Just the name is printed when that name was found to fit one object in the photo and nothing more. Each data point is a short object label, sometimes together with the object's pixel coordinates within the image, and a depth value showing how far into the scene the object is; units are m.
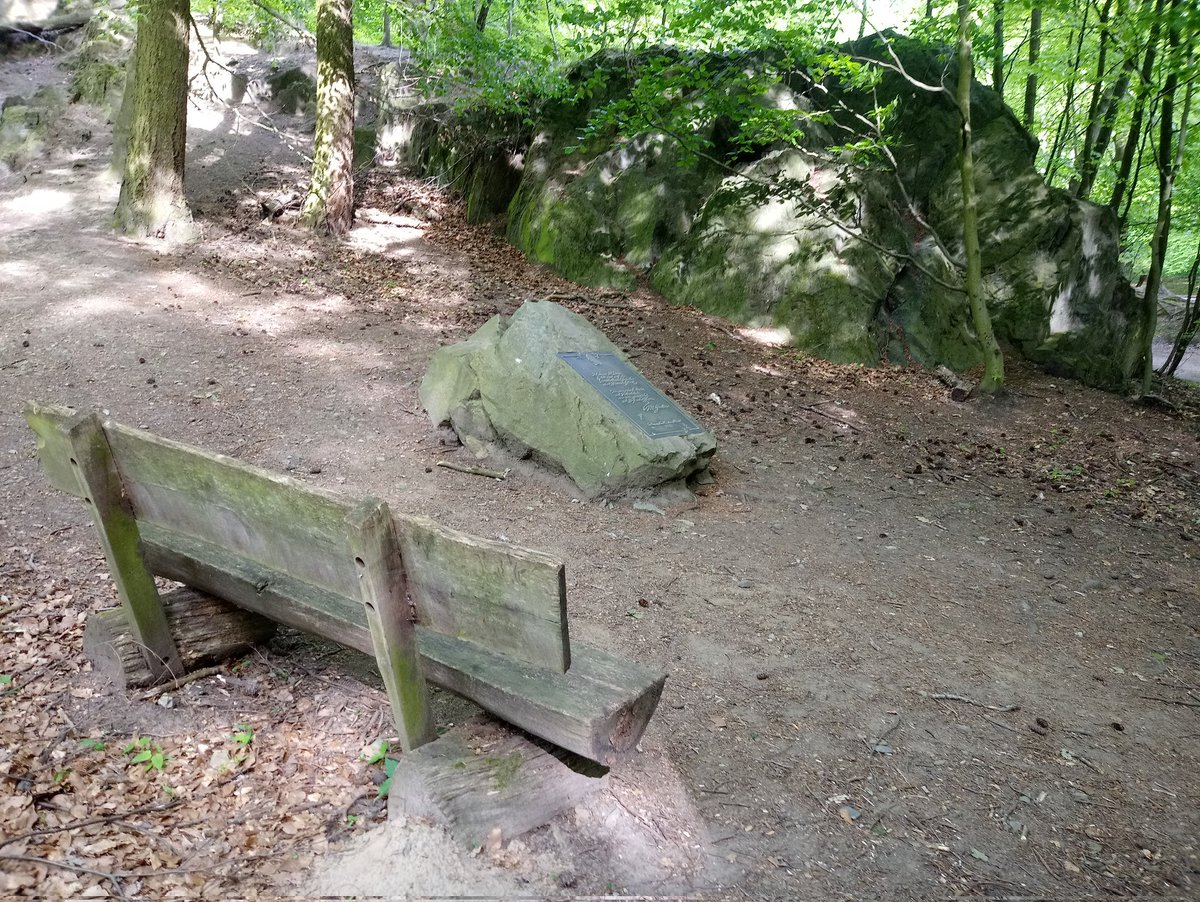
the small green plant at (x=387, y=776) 2.97
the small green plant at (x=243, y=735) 3.29
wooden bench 2.32
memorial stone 6.09
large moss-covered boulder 10.97
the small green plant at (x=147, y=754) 3.10
